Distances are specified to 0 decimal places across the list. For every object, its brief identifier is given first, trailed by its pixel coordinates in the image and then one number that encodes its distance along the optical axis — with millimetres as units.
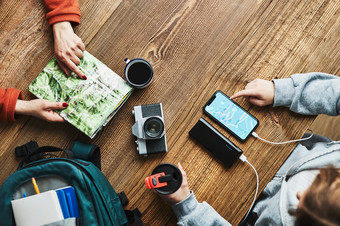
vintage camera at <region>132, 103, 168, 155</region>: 836
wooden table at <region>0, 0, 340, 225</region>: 872
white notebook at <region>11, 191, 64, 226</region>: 714
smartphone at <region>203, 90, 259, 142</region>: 872
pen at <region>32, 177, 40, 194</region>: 735
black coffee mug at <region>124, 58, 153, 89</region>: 845
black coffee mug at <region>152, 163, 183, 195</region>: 814
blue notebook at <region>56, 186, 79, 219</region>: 730
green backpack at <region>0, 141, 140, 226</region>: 747
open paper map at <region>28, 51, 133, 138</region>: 839
